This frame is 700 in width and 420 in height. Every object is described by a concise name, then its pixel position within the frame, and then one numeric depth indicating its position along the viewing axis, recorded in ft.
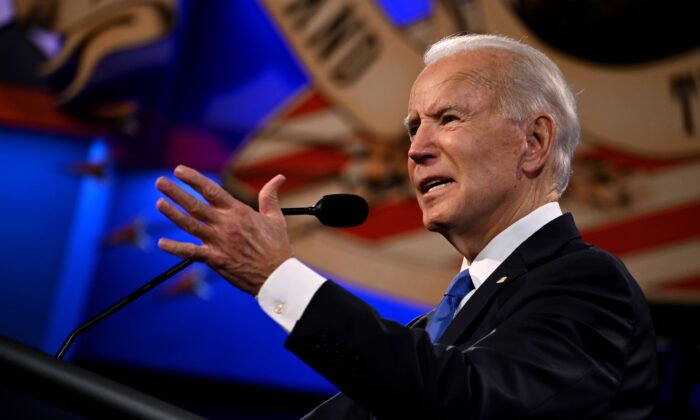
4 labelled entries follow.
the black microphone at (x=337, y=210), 14.37
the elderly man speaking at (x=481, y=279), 13.79
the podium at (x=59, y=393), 13.52
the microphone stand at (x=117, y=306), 14.38
